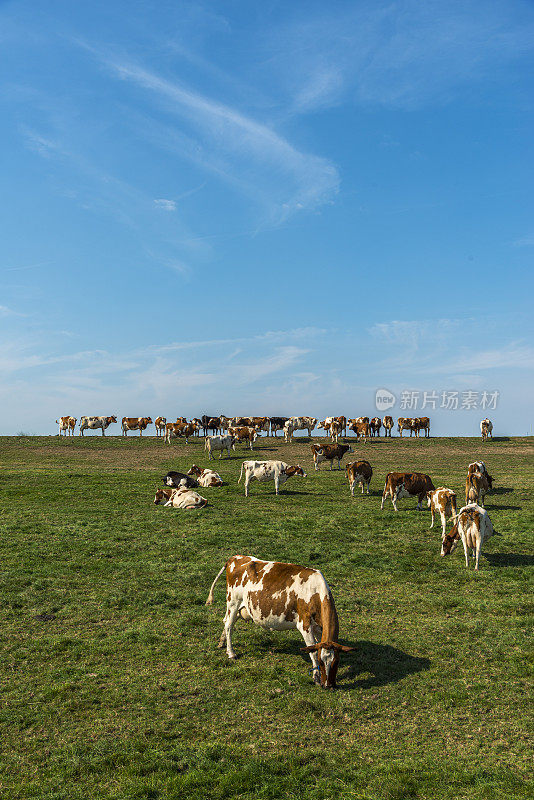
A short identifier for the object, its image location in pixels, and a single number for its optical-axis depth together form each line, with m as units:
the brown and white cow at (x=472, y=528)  16.61
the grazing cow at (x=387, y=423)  60.81
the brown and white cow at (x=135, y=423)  61.91
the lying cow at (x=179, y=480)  30.80
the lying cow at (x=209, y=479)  31.09
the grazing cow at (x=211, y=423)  59.97
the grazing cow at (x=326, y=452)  37.78
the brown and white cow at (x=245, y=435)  50.40
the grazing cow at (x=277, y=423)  60.62
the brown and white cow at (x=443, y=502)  20.25
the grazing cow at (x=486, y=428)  56.87
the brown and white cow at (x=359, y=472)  28.41
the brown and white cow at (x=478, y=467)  28.83
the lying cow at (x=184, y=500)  25.38
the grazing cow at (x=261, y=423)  60.09
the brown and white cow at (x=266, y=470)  29.16
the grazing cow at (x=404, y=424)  60.81
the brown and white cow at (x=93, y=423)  62.62
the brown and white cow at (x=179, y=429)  56.84
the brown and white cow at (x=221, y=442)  44.82
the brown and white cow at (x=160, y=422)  60.31
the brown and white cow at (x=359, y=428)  57.00
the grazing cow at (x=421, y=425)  60.81
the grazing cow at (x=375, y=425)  59.78
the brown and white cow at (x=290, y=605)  9.62
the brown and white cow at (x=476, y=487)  23.27
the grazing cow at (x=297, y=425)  57.47
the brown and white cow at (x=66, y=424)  63.03
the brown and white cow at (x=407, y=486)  24.61
